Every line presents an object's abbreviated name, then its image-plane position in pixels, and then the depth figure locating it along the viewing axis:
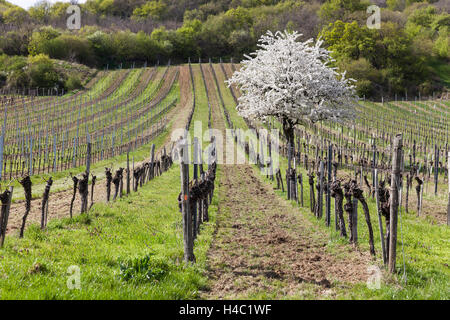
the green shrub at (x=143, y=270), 11.42
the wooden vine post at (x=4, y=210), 14.10
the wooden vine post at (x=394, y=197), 12.05
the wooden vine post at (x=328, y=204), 19.45
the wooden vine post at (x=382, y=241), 12.88
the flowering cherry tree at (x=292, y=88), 47.03
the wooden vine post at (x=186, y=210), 13.45
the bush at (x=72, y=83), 127.94
